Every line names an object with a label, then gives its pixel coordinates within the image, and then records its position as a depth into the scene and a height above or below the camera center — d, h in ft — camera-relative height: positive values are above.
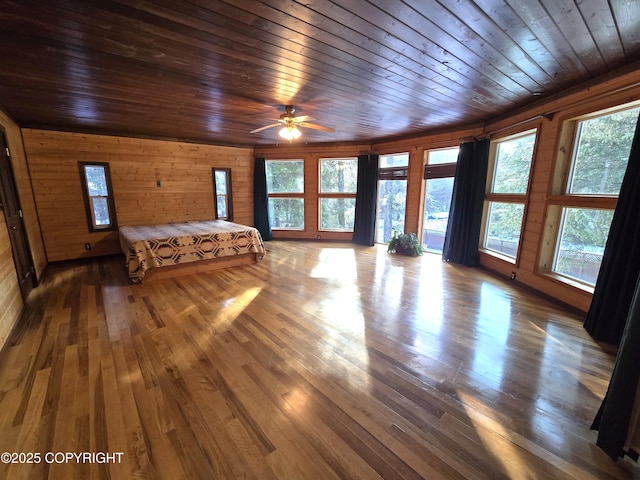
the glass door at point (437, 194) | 17.08 -0.36
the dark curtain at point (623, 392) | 4.40 -3.39
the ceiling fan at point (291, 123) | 11.84 +2.88
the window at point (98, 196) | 16.37 -0.71
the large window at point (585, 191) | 9.03 -0.02
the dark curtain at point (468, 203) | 14.74 -0.80
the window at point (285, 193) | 23.03 -0.54
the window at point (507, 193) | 12.85 -0.18
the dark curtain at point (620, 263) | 7.58 -2.12
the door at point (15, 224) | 10.12 -1.62
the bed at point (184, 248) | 12.98 -3.29
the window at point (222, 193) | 21.34 -0.56
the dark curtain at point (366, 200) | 20.58 -0.94
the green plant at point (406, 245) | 18.51 -3.92
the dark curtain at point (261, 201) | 22.43 -1.22
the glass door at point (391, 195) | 19.66 -0.52
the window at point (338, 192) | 22.15 -0.40
